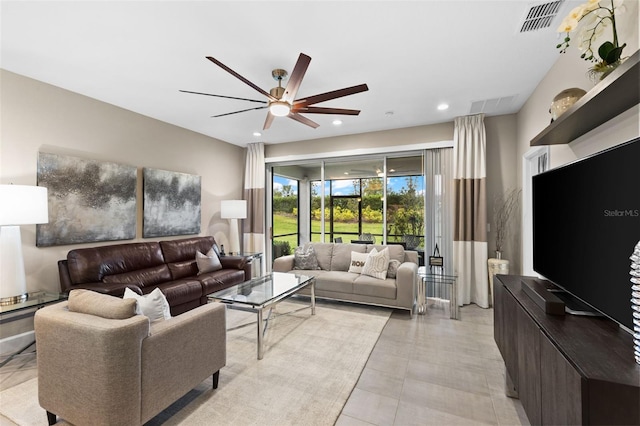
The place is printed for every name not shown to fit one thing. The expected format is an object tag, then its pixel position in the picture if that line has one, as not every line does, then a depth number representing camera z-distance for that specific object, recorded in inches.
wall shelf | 46.9
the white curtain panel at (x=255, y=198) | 231.5
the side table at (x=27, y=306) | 94.2
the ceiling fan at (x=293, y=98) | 88.8
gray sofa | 146.9
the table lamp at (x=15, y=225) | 95.3
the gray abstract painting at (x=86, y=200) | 124.3
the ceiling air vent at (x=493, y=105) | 145.3
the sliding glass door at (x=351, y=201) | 194.9
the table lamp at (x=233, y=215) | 206.2
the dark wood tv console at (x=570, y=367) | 35.7
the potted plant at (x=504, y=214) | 162.4
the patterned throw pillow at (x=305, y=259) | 182.2
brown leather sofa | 122.4
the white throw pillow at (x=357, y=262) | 172.2
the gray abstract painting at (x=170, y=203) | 166.2
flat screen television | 45.4
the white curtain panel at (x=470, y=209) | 165.8
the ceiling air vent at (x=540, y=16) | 78.9
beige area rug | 75.4
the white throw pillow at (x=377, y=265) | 160.9
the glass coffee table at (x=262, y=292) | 107.2
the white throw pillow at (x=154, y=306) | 74.6
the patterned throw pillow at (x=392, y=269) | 161.6
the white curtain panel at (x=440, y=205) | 180.2
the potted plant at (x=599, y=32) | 56.2
